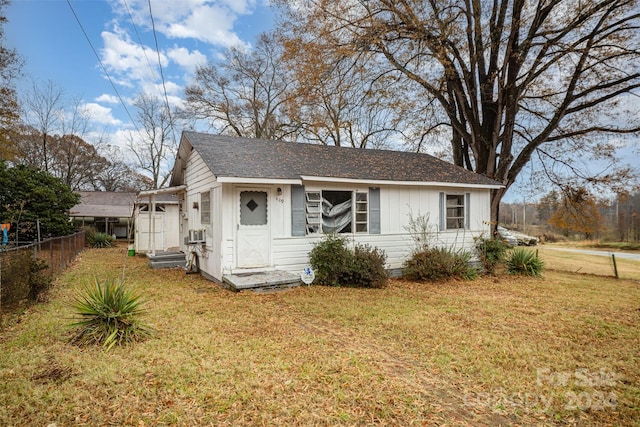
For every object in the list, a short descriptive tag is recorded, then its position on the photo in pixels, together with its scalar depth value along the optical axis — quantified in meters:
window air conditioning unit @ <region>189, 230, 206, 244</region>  9.44
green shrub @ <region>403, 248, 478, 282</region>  9.77
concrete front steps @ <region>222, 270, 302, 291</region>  7.57
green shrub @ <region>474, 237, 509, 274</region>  11.47
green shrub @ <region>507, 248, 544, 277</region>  11.53
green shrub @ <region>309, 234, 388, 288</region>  8.70
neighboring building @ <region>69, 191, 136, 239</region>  23.75
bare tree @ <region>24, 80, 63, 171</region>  24.83
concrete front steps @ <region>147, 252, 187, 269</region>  11.61
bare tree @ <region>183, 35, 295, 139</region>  25.19
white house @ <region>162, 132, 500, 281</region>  8.42
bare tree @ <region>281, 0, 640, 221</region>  11.91
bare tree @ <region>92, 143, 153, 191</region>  33.41
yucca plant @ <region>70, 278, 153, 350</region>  4.46
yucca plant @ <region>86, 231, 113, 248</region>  19.80
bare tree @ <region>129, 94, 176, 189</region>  29.41
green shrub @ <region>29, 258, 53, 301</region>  6.43
